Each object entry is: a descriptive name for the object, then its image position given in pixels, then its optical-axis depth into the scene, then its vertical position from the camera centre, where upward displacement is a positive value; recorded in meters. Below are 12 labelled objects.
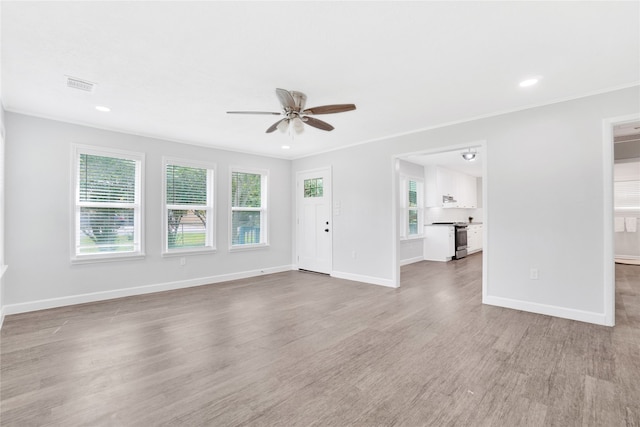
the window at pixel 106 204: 4.30 +0.14
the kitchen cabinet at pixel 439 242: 7.82 -0.78
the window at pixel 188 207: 5.13 +0.11
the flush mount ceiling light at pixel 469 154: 6.34 +1.28
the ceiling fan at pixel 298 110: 2.96 +1.07
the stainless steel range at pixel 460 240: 7.99 -0.73
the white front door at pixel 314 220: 6.19 -0.15
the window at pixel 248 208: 5.99 +0.11
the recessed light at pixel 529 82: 2.97 +1.35
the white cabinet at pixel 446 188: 8.13 +0.74
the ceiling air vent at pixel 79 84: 2.94 +1.32
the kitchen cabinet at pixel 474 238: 8.95 -0.75
